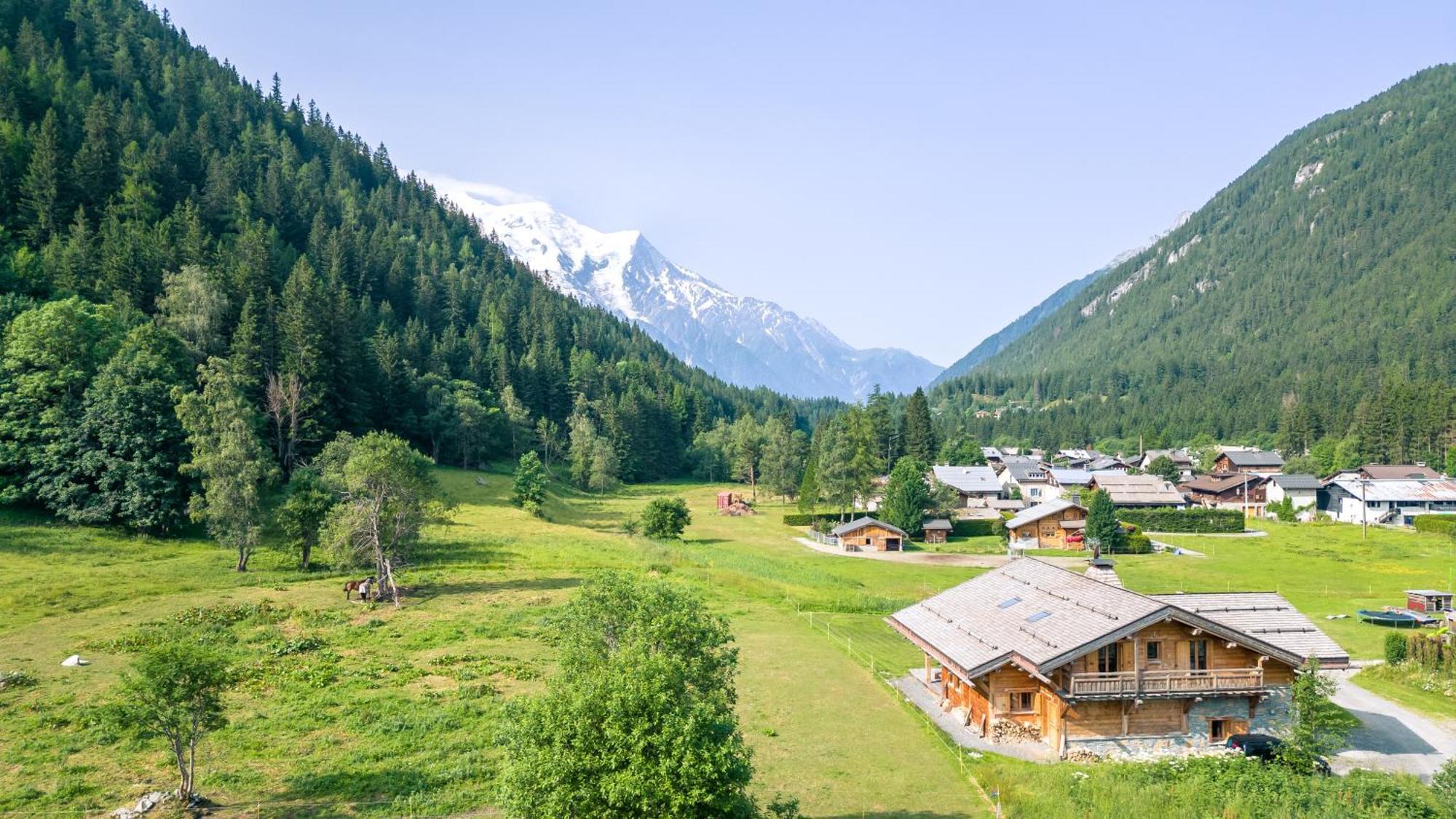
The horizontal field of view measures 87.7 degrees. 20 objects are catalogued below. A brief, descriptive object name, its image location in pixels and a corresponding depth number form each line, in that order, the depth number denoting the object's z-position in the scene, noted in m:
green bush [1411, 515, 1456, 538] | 91.44
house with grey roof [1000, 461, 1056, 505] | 135.62
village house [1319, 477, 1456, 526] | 104.12
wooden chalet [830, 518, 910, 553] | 88.12
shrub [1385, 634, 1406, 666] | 39.75
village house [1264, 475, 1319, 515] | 116.69
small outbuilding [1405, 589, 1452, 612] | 52.69
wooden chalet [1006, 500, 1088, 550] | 94.06
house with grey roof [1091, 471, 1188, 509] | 109.31
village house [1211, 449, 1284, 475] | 145.12
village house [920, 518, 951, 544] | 94.38
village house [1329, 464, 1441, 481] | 121.06
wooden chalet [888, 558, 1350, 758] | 28.47
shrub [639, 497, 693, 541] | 80.81
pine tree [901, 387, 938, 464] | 137.62
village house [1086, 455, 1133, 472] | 170.62
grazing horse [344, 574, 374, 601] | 46.50
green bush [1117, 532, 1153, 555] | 85.56
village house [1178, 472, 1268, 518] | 122.57
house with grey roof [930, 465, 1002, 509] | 122.31
